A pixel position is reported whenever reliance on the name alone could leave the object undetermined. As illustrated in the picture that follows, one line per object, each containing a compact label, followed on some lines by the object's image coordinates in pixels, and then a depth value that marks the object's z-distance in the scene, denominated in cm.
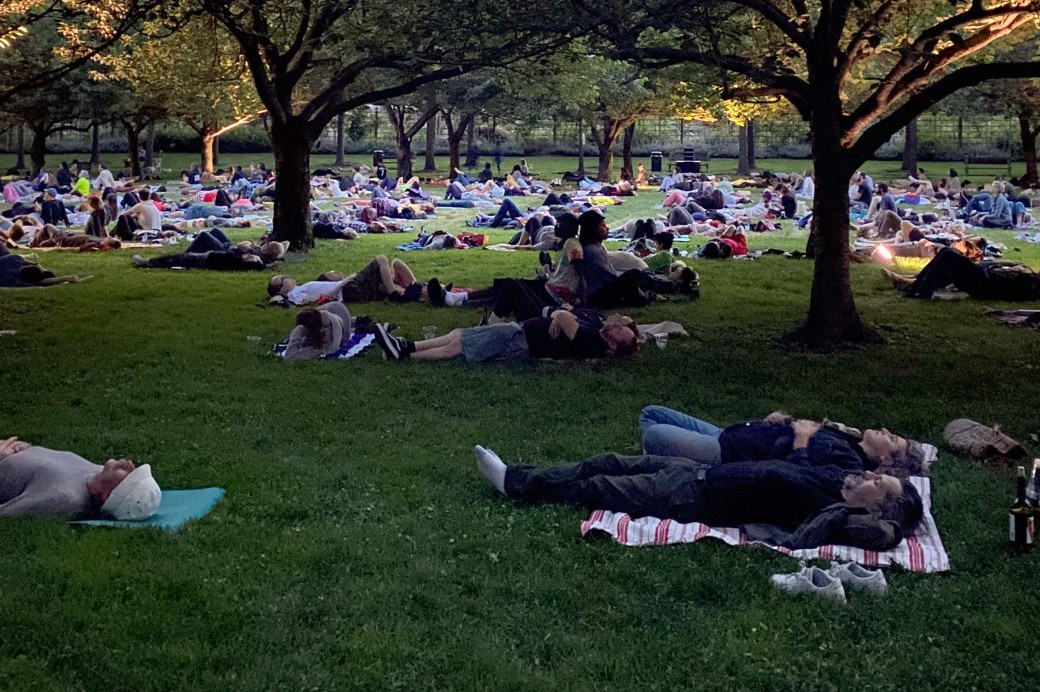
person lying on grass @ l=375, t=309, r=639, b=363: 1070
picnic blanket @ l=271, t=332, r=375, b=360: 1113
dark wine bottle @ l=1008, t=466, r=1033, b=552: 588
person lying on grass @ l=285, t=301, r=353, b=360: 1107
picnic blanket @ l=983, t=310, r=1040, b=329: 1279
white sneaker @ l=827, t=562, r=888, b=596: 538
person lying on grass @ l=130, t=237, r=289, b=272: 1773
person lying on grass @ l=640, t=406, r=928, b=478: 641
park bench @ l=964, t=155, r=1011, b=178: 5172
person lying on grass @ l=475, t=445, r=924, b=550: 591
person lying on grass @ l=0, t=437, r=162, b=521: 628
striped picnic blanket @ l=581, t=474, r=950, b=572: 575
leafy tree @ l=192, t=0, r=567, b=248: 1368
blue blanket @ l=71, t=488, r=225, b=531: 620
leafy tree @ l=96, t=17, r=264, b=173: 2086
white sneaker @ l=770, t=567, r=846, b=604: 530
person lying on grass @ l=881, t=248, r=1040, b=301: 1446
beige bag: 760
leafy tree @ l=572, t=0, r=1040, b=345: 1122
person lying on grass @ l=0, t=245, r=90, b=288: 1576
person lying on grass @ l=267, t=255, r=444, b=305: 1409
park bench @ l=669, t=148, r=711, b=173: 4732
